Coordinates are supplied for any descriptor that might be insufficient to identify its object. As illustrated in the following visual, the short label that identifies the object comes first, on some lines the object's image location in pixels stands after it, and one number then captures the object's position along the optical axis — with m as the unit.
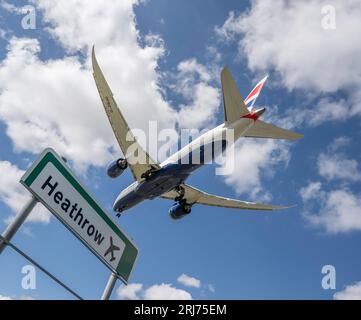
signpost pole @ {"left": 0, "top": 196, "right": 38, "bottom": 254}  3.62
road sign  4.12
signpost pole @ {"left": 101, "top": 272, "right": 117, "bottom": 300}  4.96
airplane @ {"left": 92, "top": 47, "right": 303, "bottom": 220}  26.69
